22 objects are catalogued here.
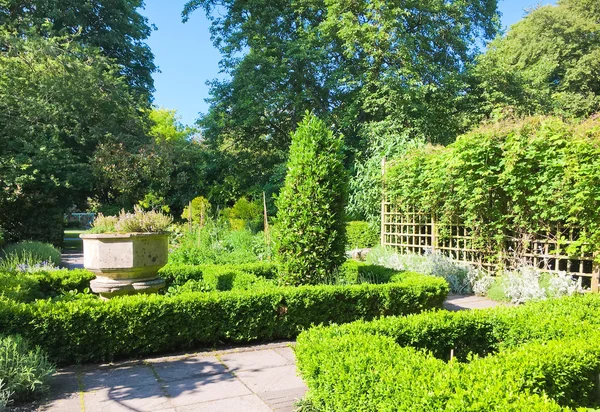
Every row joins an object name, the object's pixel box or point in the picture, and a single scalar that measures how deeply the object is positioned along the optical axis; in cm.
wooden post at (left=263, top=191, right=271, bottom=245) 865
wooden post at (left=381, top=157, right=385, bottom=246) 991
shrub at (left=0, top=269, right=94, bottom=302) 523
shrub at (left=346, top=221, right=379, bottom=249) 1209
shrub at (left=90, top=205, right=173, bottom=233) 523
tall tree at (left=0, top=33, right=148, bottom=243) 1266
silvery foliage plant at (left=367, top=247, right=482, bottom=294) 745
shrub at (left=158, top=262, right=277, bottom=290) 652
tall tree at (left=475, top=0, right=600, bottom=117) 1435
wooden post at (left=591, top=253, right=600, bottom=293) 588
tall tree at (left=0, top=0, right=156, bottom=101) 1484
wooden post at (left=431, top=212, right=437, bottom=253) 860
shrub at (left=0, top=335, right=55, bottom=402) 313
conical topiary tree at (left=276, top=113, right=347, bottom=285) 565
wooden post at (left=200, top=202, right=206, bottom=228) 1084
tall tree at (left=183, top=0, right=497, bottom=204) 1401
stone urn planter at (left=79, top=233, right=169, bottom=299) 496
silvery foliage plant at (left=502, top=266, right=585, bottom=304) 602
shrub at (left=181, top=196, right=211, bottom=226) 1226
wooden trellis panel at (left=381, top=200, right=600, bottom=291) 632
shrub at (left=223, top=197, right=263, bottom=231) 1379
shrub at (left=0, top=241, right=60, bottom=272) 1063
